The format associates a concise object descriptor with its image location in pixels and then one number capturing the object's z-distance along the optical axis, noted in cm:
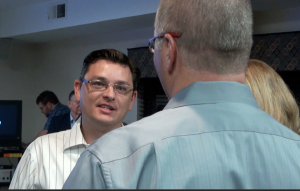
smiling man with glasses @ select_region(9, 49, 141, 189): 132
